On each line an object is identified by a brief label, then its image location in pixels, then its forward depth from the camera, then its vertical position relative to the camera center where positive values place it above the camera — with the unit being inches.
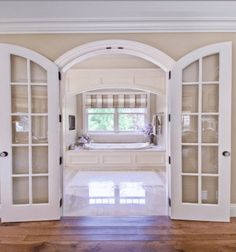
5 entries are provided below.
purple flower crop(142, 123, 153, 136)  311.2 -11.4
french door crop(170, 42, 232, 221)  125.5 -8.6
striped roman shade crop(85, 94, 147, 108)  320.2 +28.9
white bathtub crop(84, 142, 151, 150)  271.0 -29.7
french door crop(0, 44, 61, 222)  127.3 -8.8
